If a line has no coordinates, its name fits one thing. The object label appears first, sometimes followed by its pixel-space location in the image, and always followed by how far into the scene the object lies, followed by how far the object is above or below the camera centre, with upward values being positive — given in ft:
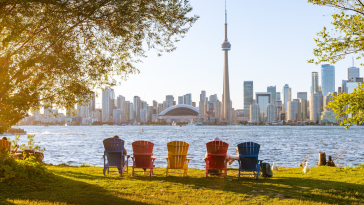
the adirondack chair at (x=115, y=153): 31.14 -3.60
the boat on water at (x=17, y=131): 227.20 -11.08
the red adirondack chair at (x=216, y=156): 31.37 -4.00
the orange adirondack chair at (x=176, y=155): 31.37 -3.83
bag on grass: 31.60 -5.34
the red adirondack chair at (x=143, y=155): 31.53 -3.82
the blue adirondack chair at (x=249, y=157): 30.78 -3.95
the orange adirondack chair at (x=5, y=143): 34.63 -2.88
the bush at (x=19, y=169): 24.81 -4.26
